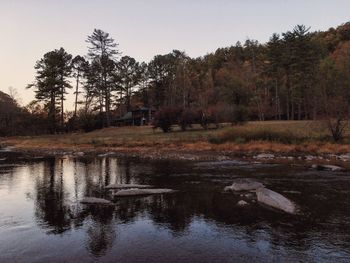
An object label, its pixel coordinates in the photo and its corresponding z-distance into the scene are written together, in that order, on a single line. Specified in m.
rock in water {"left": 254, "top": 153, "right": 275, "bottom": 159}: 35.33
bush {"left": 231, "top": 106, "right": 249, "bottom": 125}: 58.81
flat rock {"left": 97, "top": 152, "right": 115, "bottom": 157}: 43.03
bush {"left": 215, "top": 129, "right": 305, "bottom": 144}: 41.03
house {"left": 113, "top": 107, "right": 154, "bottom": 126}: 86.25
